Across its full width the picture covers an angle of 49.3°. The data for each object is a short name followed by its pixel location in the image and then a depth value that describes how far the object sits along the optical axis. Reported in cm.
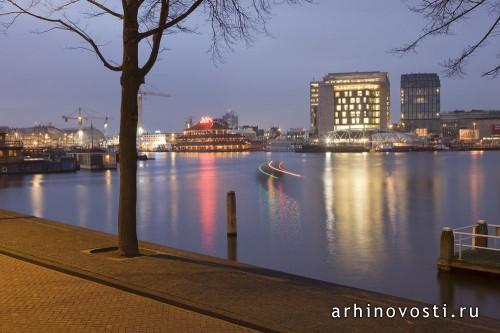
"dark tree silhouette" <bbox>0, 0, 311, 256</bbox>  1340
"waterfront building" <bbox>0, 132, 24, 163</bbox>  9644
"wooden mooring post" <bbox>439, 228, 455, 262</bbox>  1667
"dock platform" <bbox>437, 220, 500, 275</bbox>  1609
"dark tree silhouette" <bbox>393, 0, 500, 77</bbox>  966
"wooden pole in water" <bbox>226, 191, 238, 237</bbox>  2402
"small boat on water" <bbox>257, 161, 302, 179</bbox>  8138
